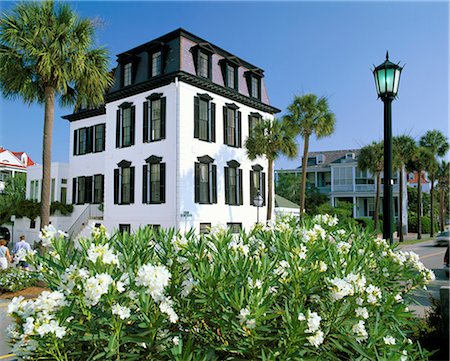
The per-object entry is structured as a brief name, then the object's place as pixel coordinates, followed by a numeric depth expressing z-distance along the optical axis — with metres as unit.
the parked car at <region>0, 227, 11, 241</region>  30.34
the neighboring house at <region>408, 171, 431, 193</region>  76.76
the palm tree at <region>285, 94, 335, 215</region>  26.15
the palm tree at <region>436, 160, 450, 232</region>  52.81
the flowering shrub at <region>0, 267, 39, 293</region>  13.07
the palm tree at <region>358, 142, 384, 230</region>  35.84
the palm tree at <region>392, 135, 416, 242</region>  38.06
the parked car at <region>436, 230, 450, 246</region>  32.75
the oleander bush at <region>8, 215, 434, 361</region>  2.63
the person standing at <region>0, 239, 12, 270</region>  13.38
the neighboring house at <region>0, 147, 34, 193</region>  59.10
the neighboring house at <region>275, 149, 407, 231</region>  56.88
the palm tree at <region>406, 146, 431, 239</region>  43.16
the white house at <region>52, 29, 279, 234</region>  21.69
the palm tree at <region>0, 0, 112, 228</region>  14.75
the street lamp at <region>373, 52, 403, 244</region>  7.04
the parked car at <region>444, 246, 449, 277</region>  15.48
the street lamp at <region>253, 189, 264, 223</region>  23.01
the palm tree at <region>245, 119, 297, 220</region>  24.28
